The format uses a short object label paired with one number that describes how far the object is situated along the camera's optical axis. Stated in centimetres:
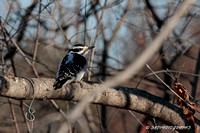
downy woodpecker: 653
